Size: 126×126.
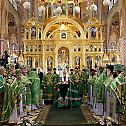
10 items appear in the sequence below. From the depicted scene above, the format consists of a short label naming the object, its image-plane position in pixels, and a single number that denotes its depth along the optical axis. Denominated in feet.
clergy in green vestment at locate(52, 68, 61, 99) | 24.61
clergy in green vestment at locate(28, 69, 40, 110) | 19.32
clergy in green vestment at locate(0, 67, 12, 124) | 12.86
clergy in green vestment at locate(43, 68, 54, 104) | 24.65
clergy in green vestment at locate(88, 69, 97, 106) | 20.03
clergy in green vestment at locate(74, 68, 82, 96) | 26.70
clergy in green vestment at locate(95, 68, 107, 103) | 16.17
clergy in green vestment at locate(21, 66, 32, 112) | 17.51
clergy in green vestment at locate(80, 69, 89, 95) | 27.35
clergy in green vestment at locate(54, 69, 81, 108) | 21.33
